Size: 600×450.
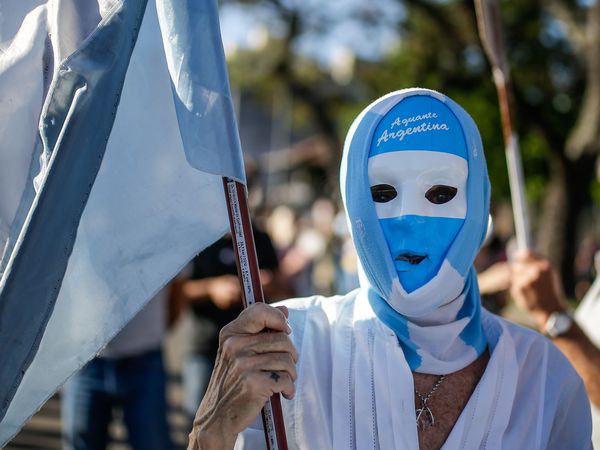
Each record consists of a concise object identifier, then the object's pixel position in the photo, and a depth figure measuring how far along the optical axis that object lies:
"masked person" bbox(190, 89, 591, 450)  1.92
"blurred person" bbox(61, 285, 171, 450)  4.03
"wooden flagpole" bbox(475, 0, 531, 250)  3.06
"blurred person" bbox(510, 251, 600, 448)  2.60
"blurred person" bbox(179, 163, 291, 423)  4.63
